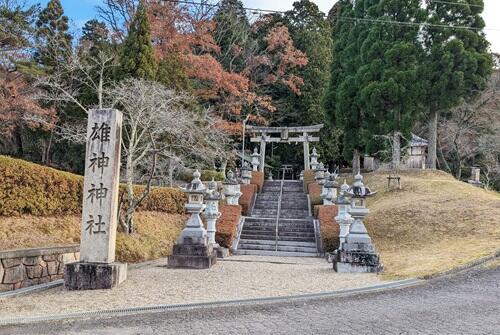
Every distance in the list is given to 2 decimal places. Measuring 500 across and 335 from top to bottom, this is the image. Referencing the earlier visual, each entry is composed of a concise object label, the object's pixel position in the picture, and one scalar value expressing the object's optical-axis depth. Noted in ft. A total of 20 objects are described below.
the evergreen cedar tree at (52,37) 55.98
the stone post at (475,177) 70.76
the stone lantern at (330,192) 50.30
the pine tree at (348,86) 70.18
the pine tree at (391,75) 62.80
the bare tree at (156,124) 37.60
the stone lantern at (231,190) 51.09
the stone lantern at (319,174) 62.82
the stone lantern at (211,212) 38.81
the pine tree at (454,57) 60.90
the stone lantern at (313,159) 79.68
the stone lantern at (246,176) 63.38
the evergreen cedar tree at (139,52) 52.70
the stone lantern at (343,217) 36.78
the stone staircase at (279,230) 42.01
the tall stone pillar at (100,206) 23.38
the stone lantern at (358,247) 29.55
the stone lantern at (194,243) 32.14
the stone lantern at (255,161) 77.76
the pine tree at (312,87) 95.86
